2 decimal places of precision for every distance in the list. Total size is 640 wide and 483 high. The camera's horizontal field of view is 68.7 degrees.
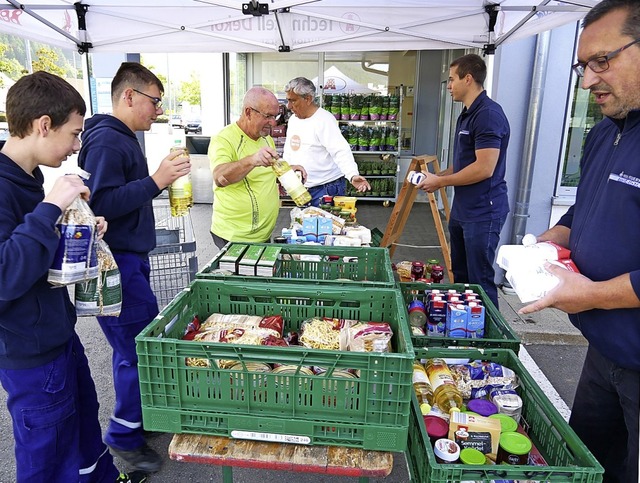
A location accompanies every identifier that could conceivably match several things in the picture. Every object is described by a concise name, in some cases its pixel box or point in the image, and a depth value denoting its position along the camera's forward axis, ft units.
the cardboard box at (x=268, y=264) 8.03
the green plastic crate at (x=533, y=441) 4.69
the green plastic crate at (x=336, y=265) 8.98
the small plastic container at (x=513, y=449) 5.16
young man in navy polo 11.84
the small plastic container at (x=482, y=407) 5.92
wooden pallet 4.92
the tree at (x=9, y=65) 48.73
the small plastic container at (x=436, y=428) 5.49
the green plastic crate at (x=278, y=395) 4.85
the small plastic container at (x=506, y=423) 5.59
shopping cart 12.88
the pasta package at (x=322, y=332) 6.24
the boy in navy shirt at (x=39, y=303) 5.37
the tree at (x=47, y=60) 51.09
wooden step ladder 16.06
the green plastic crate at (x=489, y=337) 7.38
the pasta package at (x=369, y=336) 6.02
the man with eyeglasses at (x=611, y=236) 4.87
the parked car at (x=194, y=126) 45.03
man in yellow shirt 10.40
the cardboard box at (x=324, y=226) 10.53
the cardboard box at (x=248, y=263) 8.09
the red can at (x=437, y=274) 12.26
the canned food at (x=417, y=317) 8.88
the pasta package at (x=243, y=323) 6.43
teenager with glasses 7.50
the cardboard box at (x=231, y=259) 8.21
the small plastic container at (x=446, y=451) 4.98
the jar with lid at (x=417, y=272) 12.78
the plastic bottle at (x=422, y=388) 6.27
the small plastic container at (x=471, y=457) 4.98
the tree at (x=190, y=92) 77.68
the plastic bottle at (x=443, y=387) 6.09
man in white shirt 15.31
